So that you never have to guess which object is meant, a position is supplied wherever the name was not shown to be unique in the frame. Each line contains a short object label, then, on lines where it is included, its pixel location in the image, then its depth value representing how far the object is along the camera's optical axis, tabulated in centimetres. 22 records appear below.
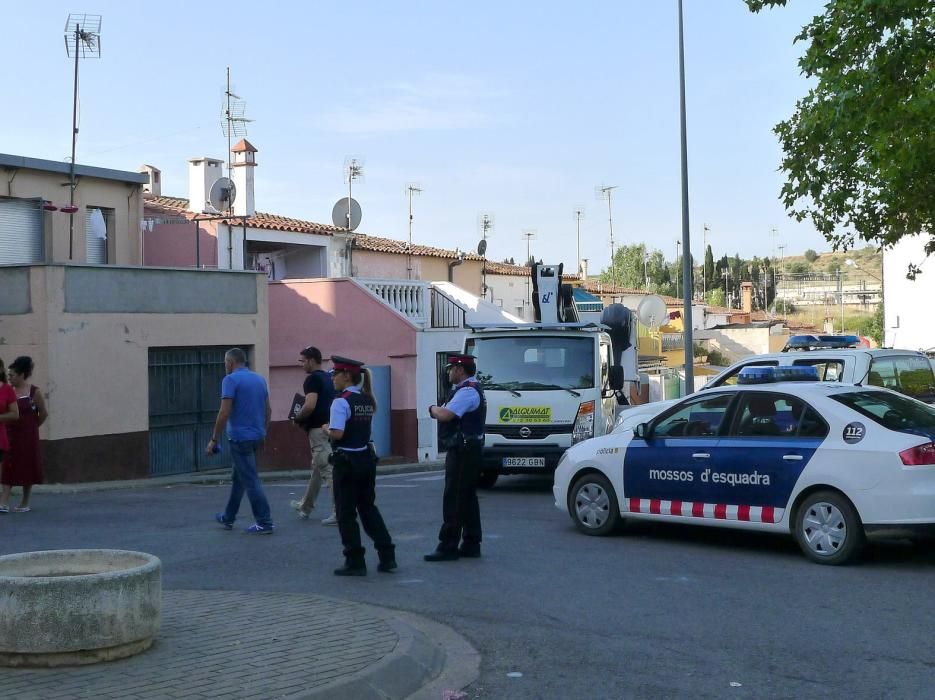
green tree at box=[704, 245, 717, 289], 11470
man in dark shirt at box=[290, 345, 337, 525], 1219
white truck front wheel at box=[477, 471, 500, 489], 1649
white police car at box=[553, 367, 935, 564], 949
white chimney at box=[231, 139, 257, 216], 3095
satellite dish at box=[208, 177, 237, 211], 2755
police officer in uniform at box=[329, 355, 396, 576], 931
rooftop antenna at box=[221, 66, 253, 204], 3048
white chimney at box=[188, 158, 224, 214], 3059
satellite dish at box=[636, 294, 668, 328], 3042
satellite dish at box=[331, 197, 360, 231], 3147
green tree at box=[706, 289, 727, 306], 10188
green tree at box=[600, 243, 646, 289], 9356
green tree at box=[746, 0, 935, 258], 1446
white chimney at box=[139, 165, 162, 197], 3384
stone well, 627
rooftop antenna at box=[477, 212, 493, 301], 4028
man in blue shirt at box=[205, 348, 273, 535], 1173
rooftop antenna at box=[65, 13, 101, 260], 2289
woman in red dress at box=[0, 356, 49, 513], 1354
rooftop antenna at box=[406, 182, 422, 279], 3578
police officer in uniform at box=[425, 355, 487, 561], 1004
